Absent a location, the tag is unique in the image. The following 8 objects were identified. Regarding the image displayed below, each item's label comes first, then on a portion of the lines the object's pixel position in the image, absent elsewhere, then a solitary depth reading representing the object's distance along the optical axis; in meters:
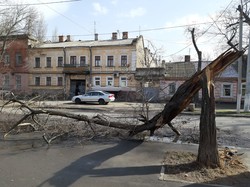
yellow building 27.09
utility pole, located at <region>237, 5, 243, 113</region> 14.86
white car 21.65
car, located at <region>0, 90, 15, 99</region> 10.29
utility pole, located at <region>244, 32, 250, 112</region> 15.80
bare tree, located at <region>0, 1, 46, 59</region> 22.42
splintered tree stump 4.55
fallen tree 5.22
